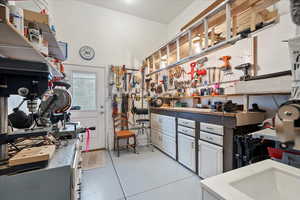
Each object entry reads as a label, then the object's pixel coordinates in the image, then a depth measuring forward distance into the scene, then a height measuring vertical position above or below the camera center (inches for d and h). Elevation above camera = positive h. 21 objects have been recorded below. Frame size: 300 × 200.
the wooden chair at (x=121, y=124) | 138.5 -26.6
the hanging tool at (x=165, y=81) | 149.9 +20.9
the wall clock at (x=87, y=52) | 132.1 +47.4
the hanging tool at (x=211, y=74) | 102.5 +19.9
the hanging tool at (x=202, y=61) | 109.3 +32.6
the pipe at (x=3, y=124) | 31.0 -5.8
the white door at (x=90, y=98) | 131.6 +1.5
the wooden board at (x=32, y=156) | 28.0 -13.0
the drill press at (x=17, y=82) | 30.2 +4.3
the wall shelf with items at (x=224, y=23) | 68.0 +49.9
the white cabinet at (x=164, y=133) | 111.0 -31.6
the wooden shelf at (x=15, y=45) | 30.0 +16.1
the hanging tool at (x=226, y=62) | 91.2 +25.6
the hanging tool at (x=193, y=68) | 117.0 +27.9
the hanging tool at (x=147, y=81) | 156.0 +21.5
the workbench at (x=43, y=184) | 26.3 -17.8
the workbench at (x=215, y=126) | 65.9 -15.6
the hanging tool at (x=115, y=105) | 140.6 -6.0
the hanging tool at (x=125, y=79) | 146.2 +22.1
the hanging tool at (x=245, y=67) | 78.4 +19.4
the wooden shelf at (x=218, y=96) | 87.7 +2.5
